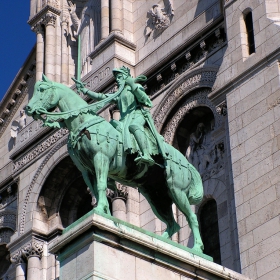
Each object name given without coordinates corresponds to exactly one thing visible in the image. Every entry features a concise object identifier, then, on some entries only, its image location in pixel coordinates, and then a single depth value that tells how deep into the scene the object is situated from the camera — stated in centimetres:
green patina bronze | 2059
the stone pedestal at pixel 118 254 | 1922
